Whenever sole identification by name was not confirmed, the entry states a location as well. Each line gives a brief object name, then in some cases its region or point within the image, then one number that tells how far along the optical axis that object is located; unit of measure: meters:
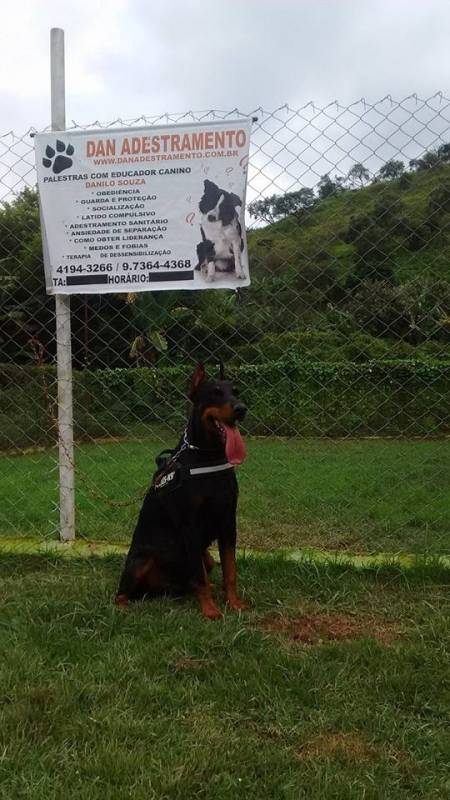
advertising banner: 3.43
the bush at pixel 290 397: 10.88
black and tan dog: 2.94
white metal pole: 3.78
